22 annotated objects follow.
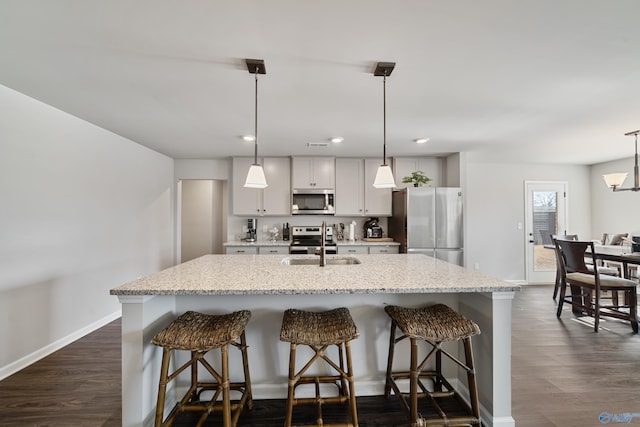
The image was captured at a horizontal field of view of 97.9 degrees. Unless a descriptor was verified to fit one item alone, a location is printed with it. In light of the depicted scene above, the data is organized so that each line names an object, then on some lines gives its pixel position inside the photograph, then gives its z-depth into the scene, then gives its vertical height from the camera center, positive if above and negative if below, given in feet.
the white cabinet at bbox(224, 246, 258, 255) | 14.29 -1.75
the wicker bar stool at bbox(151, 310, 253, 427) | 4.77 -2.24
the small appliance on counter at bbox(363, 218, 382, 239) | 15.52 -0.80
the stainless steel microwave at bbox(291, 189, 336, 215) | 15.24 +0.81
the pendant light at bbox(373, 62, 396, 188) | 7.09 +1.04
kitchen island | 5.06 -1.99
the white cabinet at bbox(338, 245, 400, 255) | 14.39 -1.73
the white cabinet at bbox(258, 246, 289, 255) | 14.39 -1.76
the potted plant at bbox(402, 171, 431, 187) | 13.70 +1.81
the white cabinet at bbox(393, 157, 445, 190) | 15.78 +2.75
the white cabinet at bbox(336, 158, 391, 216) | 15.44 +1.10
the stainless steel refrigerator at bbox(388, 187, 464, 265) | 13.67 -0.36
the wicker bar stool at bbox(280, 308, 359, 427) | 4.91 -2.16
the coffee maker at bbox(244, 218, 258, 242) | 15.70 -0.85
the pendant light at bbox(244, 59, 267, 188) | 7.02 +0.96
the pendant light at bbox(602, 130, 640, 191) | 11.76 +1.59
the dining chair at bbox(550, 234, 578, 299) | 12.27 -2.22
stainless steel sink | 8.19 -1.35
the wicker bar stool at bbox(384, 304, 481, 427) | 5.09 -2.40
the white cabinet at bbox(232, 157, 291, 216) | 15.28 +1.36
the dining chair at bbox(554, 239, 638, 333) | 10.32 -2.62
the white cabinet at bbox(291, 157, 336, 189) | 15.21 +2.40
